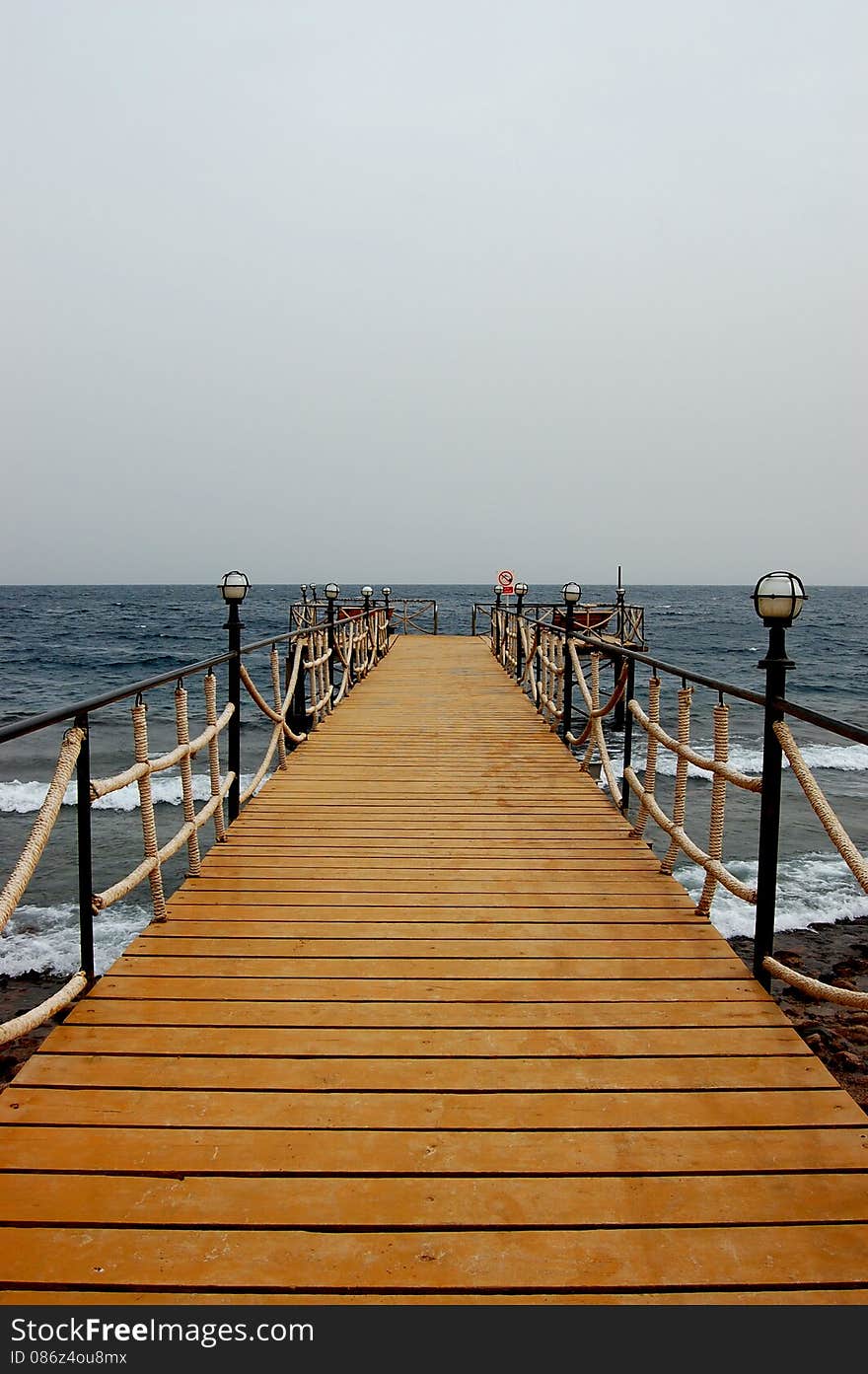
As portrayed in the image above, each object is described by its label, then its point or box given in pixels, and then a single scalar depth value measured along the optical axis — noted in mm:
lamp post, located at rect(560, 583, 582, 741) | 7449
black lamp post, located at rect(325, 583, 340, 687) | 9880
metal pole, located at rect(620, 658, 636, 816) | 5098
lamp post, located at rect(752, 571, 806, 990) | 2877
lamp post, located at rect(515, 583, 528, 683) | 10655
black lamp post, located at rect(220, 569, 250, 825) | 4809
